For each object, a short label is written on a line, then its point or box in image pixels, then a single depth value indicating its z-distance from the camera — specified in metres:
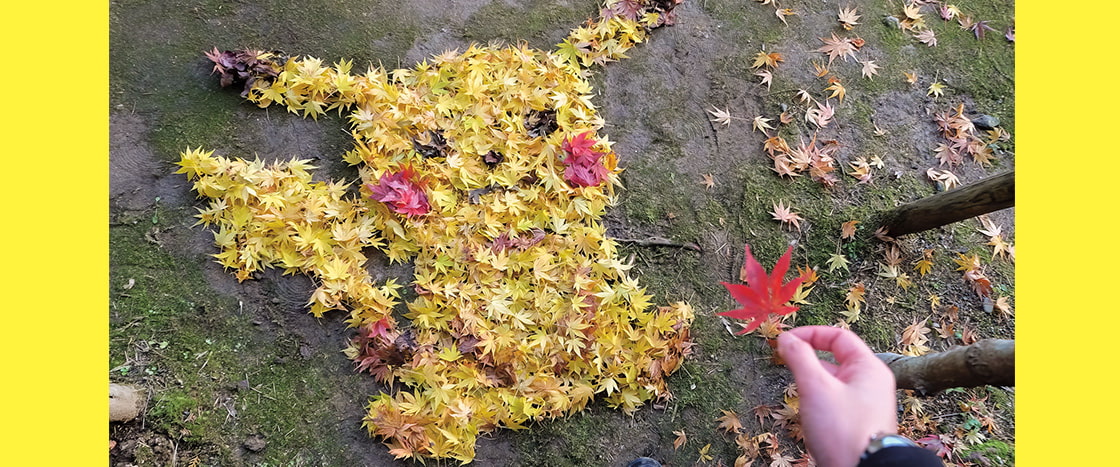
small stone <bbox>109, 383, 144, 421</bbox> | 2.39
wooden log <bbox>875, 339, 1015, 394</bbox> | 1.94
